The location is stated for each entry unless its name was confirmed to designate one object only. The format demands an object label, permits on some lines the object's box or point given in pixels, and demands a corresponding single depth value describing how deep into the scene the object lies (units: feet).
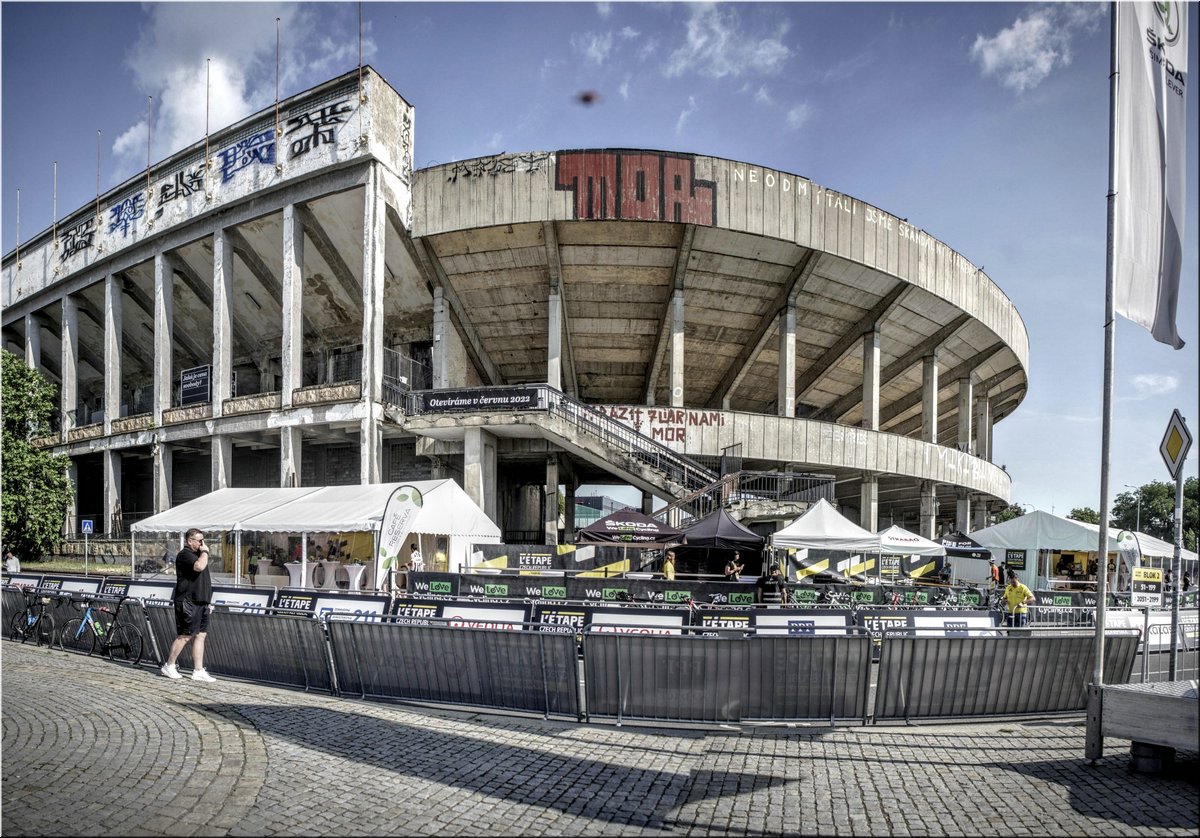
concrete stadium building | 87.76
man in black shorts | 30.68
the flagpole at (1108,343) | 22.71
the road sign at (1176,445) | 28.66
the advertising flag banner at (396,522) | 50.29
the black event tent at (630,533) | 58.29
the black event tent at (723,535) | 55.77
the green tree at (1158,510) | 264.93
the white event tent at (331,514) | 57.77
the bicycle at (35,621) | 41.29
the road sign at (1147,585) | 52.65
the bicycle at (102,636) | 35.96
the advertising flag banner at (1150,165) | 23.32
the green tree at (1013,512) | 333.74
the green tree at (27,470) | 98.73
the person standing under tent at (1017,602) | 41.11
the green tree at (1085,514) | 345.68
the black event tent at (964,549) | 70.44
